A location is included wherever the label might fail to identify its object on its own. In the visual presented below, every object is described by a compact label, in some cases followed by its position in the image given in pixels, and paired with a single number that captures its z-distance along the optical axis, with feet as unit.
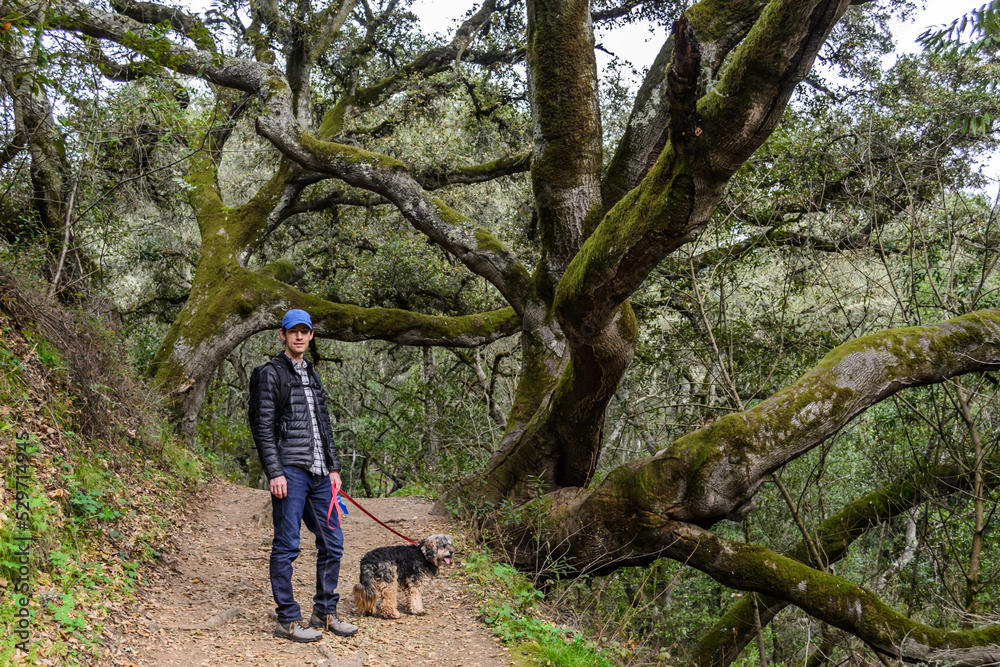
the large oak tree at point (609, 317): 12.75
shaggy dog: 16.16
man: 13.87
